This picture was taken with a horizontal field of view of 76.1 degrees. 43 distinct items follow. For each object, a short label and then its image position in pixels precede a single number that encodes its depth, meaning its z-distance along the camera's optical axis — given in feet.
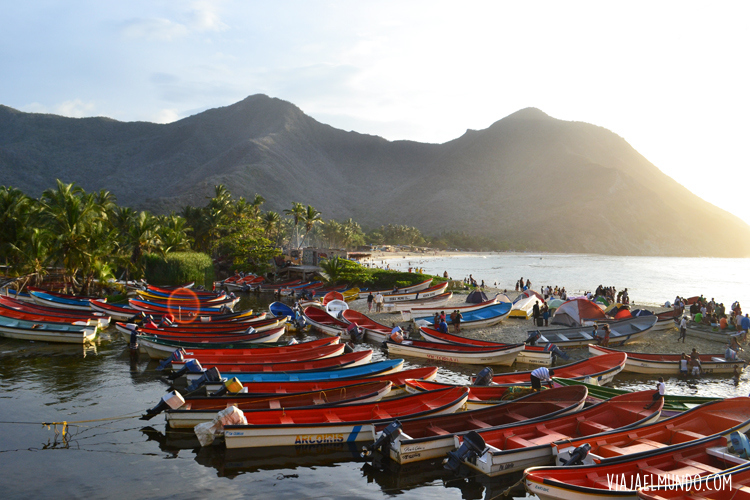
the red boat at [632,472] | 32.14
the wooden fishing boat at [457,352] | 78.38
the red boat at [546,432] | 40.91
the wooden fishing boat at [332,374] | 61.46
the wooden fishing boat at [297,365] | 64.90
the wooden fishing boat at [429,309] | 114.62
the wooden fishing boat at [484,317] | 106.93
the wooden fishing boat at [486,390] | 54.70
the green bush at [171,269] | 171.53
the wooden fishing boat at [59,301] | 116.98
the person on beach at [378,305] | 129.90
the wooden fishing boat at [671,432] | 40.22
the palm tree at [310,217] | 246.68
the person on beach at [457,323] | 102.73
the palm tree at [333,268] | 179.11
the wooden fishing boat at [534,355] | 81.25
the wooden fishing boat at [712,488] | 31.81
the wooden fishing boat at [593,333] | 90.33
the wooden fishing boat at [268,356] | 71.31
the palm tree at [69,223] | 122.72
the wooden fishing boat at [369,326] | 99.07
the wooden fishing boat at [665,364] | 76.89
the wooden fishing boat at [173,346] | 79.61
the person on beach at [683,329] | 96.50
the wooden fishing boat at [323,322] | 104.32
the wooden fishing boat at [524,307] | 119.03
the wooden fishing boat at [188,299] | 133.28
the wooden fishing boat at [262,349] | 74.72
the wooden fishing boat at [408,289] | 158.81
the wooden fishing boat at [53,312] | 98.37
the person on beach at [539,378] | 53.83
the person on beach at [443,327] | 95.35
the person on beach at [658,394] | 48.36
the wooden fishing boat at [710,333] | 96.22
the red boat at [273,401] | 48.85
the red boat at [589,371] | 61.87
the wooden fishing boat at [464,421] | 43.45
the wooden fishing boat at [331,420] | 45.21
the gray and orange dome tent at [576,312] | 103.50
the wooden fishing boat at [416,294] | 148.56
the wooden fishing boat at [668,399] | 50.45
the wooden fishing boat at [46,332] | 90.17
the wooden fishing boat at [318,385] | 57.06
